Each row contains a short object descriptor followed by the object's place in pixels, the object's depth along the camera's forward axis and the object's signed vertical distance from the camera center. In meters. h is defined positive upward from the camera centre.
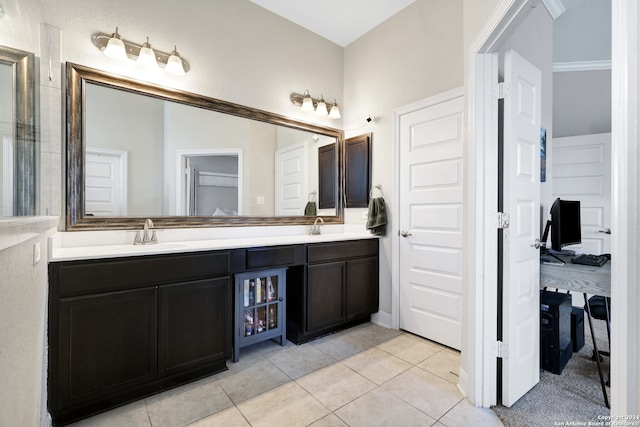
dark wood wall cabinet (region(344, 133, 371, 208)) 3.19 +0.47
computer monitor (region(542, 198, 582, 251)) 2.07 -0.10
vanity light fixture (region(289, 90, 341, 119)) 3.09 +1.18
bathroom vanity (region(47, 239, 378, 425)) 1.53 -0.68
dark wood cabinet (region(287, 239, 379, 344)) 2.57 -0.77
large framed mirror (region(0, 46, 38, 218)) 1.02 +0.33
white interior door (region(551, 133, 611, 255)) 3.62 +0.42
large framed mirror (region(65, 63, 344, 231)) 1.97 +0.44
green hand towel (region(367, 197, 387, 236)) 2.96 -0.06
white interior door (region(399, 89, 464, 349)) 2.48 -0.09
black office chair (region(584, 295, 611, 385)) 2.14 -0.75
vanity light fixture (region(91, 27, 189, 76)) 2.00 +1.17
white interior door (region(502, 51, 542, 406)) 1.70 -0.11
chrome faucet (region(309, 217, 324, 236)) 3.15 -0.20
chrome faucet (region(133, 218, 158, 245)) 2.12 -0.19
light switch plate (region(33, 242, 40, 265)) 1.16 -0.17
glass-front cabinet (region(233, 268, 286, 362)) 2.30 -0.83
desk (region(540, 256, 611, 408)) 1.68 -0.42
